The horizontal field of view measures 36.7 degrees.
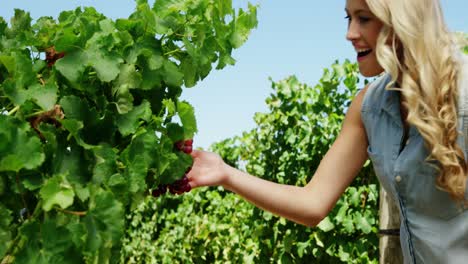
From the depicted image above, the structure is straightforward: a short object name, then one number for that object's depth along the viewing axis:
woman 2.44
